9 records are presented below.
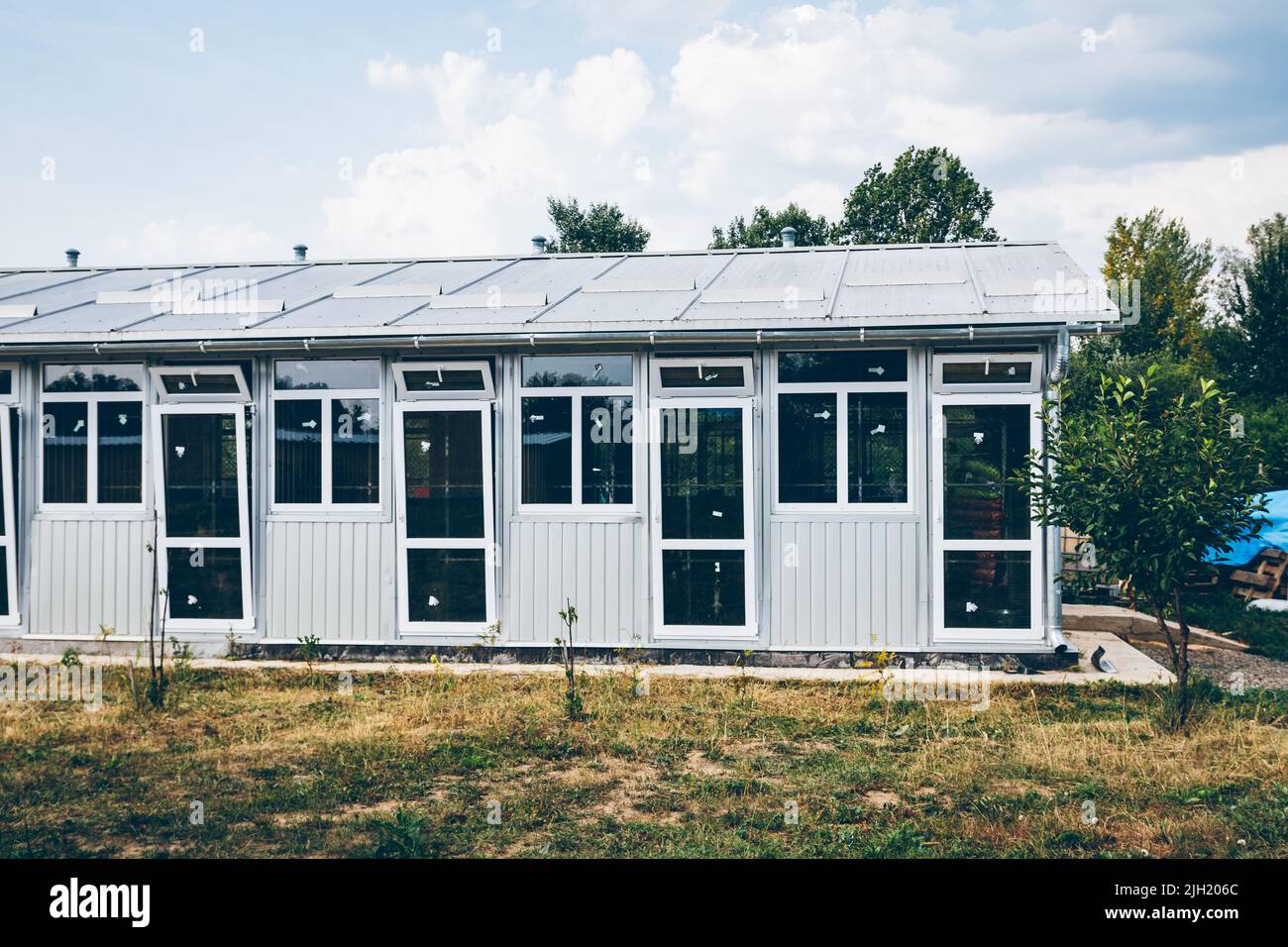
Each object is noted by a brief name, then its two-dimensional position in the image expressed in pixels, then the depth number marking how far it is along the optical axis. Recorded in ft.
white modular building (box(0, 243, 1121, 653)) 32.22
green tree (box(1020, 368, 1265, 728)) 25.26
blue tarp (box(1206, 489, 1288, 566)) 47.52
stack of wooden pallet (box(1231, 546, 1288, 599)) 46.50
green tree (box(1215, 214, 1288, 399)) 81.35
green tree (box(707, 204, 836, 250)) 113.09
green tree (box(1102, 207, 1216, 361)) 112.16
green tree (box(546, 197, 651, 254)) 121.08
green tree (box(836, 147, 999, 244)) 109.40
